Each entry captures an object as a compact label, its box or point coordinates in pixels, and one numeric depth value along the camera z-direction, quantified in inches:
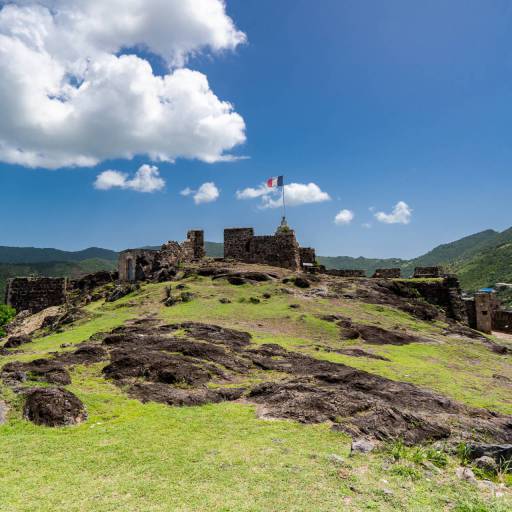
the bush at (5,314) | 1165.7
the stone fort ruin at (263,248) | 1577.3
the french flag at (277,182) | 1718.8
